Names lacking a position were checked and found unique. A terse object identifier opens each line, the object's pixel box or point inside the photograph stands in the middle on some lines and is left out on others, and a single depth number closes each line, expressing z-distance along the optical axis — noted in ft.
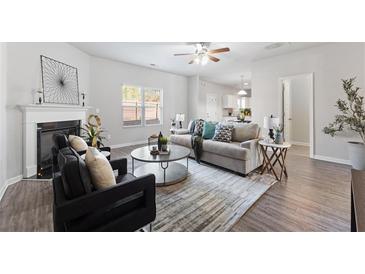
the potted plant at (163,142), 9.75
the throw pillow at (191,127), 15.31
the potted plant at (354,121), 10.00
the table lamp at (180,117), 19.65
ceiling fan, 11.58
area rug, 5.63
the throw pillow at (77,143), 7.43
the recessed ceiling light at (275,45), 12.03
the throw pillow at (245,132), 11.19
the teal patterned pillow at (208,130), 12.81
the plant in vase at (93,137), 10.82
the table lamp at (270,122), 9.68
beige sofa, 9.54
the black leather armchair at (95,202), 3.73
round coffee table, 8.44
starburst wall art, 10.84
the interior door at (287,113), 18.87
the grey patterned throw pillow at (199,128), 13.73
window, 18.42
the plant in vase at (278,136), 9.53
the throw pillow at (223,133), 11.73
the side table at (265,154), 9.18
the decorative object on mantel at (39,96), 10.20
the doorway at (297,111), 18.37
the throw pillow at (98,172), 4.42
